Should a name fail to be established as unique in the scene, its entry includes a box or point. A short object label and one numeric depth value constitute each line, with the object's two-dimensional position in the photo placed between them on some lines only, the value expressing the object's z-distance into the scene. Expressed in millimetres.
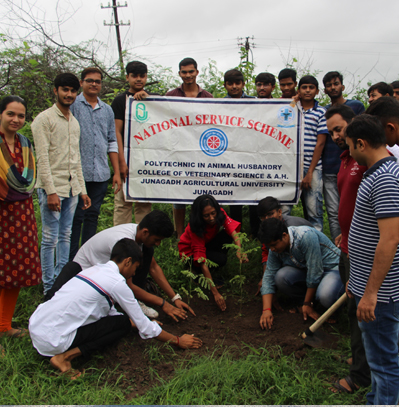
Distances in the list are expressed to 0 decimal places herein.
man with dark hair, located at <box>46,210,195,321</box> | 3354
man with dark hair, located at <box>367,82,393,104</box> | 4355
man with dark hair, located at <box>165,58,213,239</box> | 4688
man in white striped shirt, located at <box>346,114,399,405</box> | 1929
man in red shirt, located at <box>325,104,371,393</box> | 2619
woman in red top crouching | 4035
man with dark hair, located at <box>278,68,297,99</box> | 4807
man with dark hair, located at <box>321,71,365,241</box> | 4363
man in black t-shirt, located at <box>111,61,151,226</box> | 4602
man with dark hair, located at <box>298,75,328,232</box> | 4516
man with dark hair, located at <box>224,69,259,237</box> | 4824
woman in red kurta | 3125
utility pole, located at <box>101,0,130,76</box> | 18656
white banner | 4773
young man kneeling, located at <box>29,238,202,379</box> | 2795
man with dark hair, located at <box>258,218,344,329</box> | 3488
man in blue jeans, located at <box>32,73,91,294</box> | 3615
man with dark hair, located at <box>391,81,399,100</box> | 4805
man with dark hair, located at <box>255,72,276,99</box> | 4934
